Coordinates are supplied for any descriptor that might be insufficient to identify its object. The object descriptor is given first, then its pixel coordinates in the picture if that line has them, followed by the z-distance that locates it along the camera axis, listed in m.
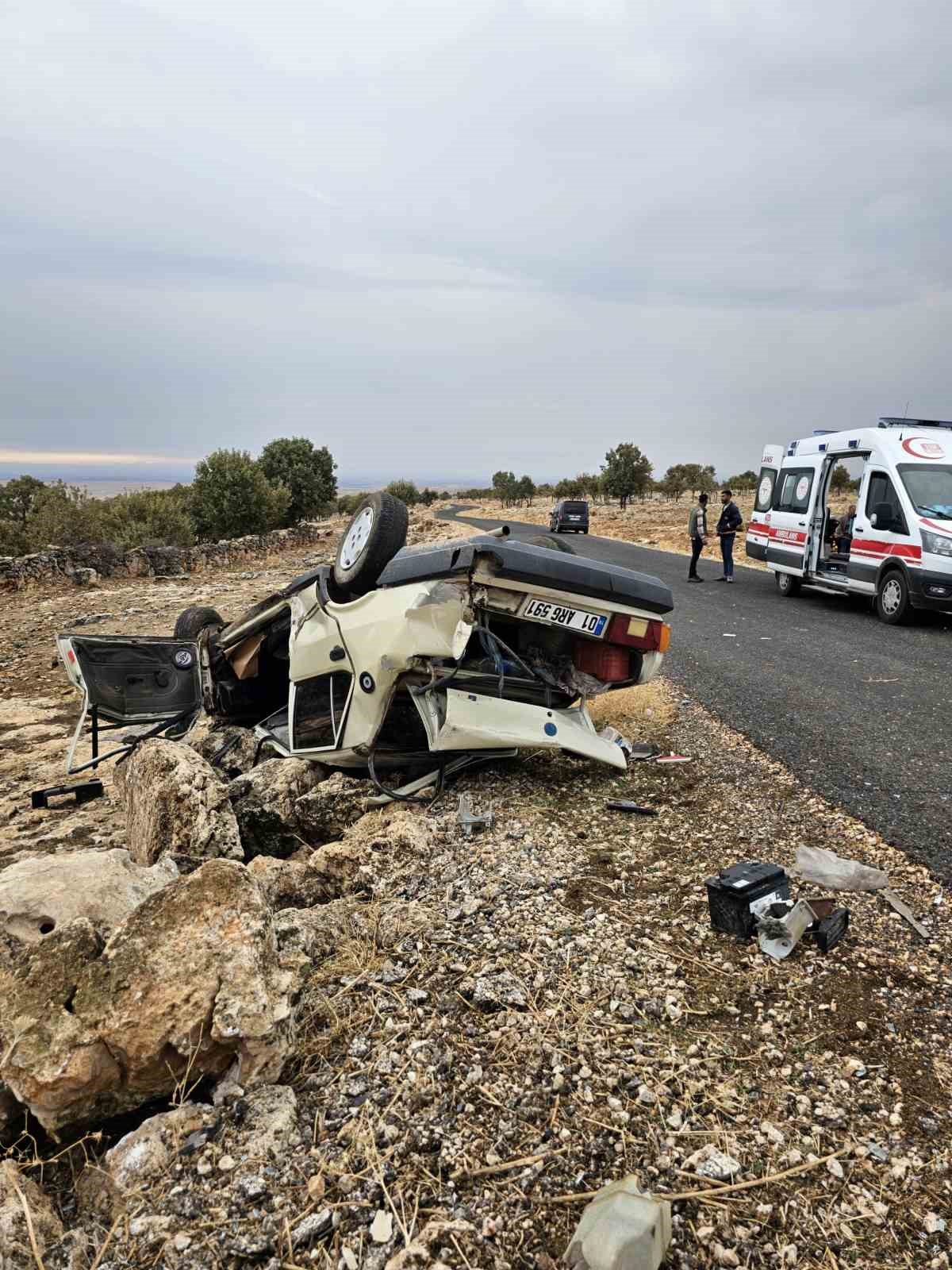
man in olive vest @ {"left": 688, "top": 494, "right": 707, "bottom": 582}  14.93
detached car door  5.71
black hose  3.98
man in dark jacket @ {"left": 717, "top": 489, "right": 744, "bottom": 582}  14.98
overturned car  3.86
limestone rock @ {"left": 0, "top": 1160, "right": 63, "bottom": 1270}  1.55
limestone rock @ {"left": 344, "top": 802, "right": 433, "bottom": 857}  3.40
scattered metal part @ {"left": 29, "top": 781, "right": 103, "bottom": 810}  5.29
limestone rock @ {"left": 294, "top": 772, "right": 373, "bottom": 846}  4.07
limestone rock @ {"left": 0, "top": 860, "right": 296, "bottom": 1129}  1.88
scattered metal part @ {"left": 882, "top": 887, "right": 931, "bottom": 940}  2.67
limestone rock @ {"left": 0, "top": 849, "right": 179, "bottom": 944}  2.41
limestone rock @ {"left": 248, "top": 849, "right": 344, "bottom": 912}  3.17
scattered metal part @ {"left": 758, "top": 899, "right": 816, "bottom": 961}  2.53
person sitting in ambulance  12.92
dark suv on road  31.19
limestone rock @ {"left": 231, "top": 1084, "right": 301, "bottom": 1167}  1.78
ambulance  9.80
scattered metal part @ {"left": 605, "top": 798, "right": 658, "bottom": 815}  3.80
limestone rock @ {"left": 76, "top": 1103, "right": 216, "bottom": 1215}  1.71
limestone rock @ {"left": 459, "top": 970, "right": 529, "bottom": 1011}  2.29
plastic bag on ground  2.97
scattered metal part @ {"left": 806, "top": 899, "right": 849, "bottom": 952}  2.53
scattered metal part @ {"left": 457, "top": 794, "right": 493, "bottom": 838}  3.60
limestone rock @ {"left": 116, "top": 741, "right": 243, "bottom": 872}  3.61
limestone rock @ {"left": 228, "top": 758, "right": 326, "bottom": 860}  4.08
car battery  2.62
